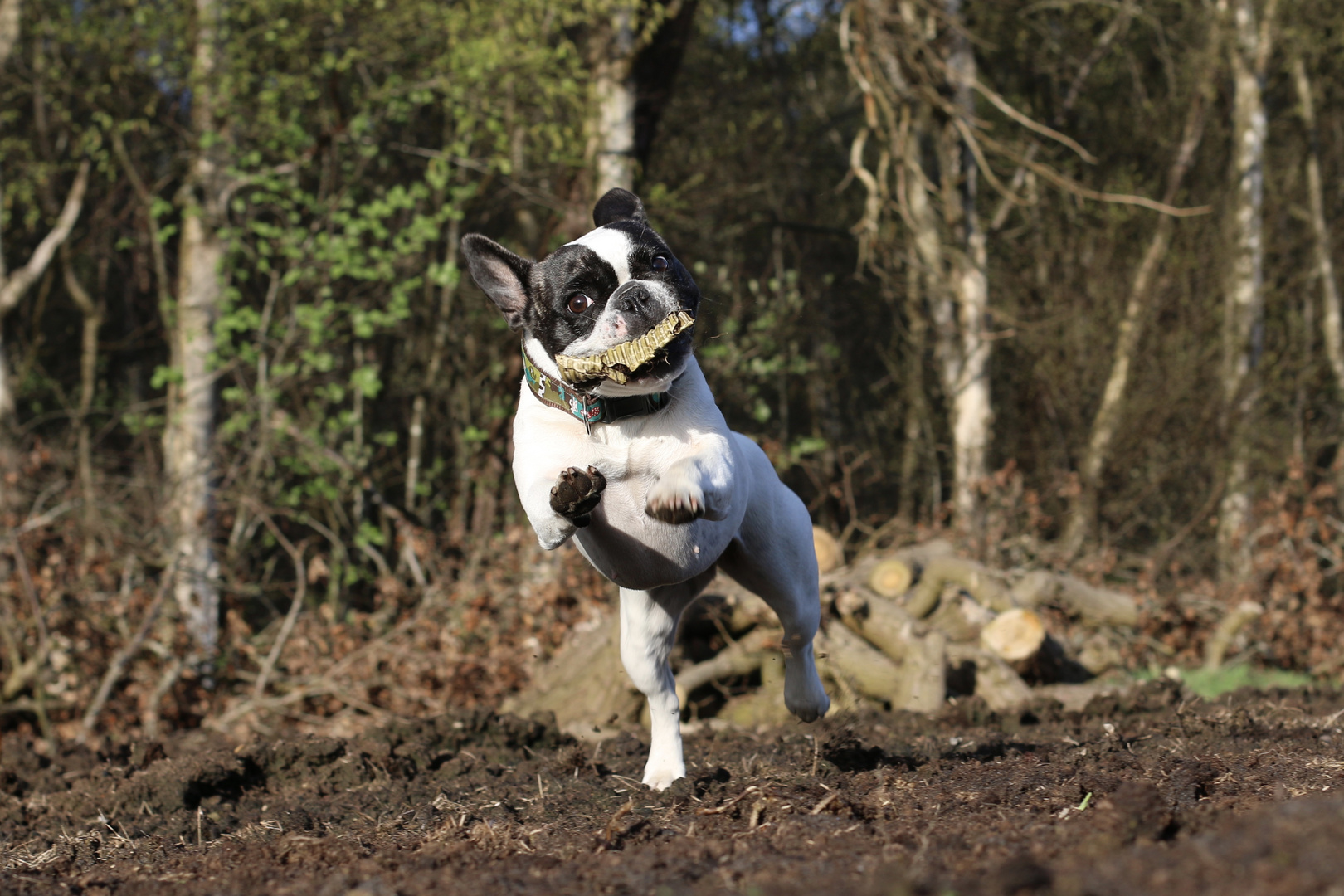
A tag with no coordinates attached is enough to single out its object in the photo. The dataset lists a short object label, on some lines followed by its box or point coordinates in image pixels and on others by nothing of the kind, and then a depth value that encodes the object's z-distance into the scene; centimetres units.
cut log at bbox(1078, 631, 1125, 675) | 828
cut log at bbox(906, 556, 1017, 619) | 780
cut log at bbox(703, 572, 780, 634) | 718
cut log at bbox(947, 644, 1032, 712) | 679
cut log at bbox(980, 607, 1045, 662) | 716
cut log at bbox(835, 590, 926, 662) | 700
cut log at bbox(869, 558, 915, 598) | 781
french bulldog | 311
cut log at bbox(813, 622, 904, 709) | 677
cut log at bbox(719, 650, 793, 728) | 690
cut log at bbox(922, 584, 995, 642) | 754
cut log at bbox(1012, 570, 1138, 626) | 851
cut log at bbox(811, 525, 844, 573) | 814
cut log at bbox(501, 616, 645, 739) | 682
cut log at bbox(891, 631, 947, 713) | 646
